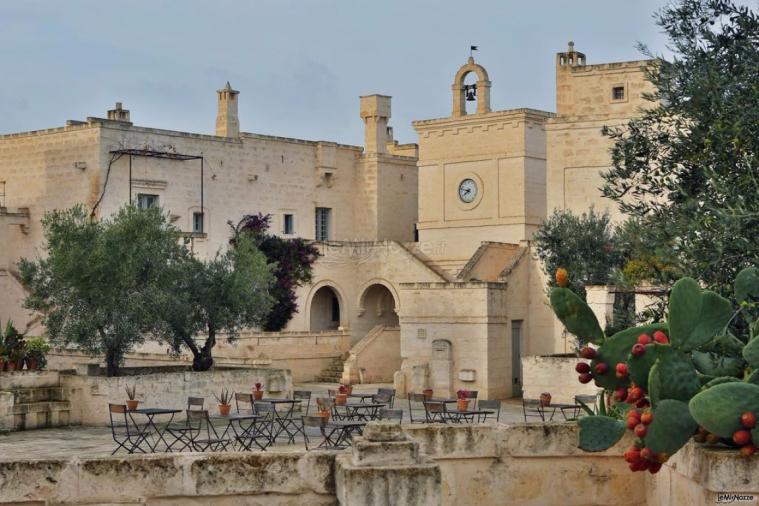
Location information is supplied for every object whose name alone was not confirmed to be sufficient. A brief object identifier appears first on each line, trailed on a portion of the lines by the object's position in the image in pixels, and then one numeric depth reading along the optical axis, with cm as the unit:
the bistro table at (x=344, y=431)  1659
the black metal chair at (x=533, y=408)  2117
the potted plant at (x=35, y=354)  2428
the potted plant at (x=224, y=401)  2386
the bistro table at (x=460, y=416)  1927
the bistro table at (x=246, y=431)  1767
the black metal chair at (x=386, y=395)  2241
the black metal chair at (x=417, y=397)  2244
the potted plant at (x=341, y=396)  2341
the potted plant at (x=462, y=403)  2269
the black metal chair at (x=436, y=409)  2003
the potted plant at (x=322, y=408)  1952
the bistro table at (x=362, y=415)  2014
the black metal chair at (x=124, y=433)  1865
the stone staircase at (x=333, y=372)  3681
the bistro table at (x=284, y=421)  1958
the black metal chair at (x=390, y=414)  1855
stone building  3534
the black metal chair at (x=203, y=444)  1687
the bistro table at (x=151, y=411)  1838
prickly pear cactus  729
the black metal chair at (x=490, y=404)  1948
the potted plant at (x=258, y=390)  2414
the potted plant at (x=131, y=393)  2325
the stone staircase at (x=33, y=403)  2242
